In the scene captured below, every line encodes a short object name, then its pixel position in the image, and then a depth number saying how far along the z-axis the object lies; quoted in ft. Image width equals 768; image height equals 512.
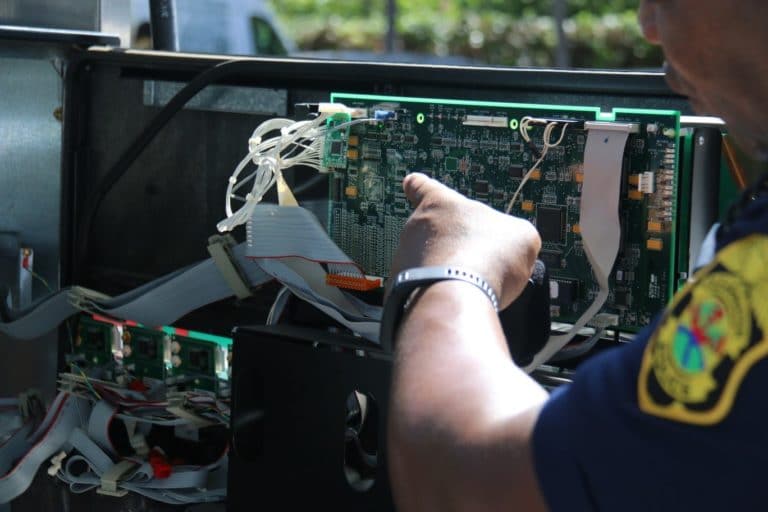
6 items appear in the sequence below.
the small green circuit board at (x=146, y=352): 7.48
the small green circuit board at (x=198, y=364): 7.22
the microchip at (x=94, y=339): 7.77
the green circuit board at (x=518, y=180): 5.49
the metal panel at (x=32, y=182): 7.97
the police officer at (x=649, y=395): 2.66
